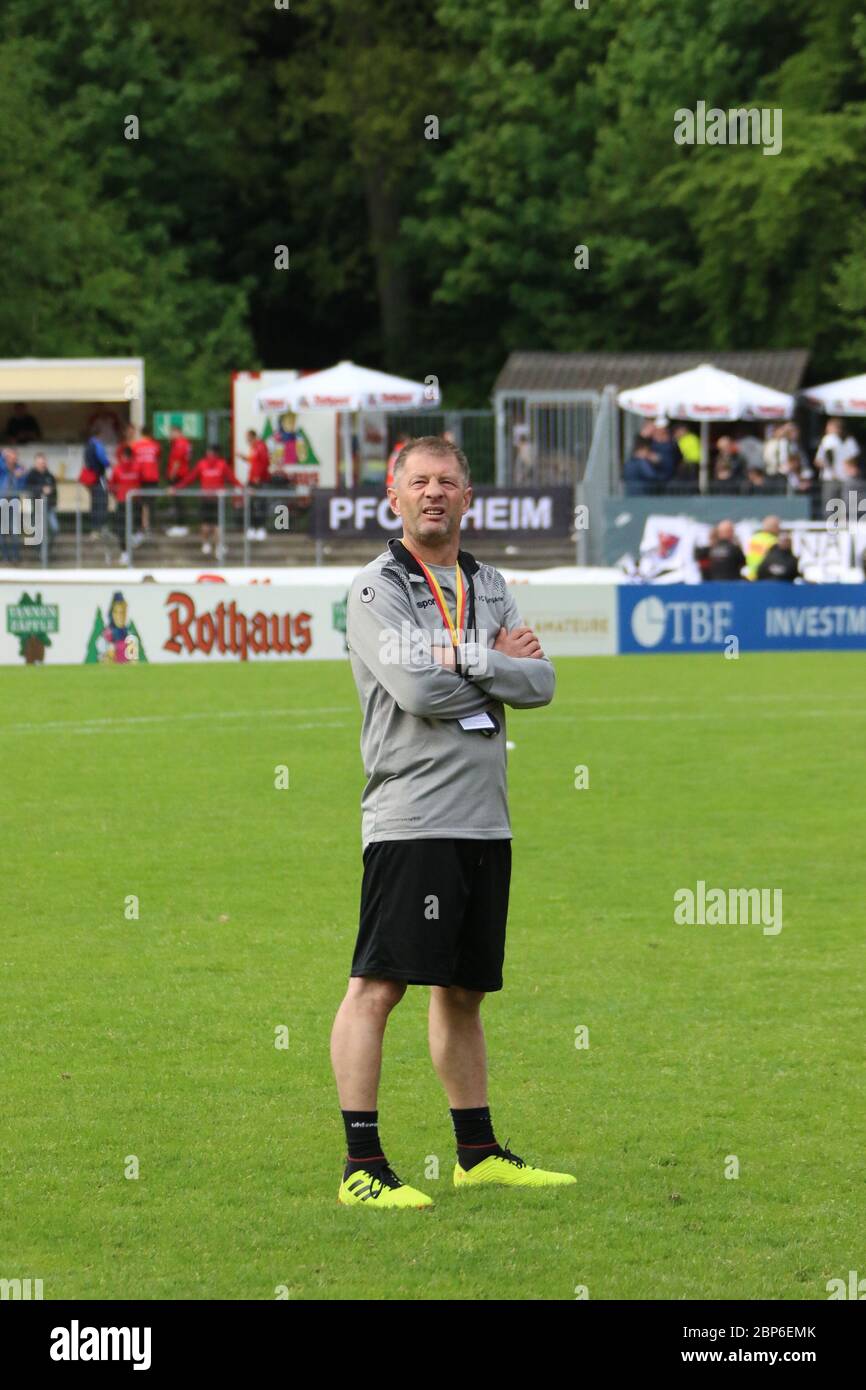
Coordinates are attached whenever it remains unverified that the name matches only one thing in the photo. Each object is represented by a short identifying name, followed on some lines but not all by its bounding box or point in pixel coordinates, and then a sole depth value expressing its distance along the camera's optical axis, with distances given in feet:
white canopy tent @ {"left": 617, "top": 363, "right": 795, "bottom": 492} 119.96
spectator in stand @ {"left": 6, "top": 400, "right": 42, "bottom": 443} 126.93
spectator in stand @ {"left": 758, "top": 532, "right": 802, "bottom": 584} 95.71
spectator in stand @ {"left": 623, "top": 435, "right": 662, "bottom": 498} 112.27
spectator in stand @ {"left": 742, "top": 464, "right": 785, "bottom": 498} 112.68
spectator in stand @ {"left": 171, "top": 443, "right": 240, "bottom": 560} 112.68
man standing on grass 20.86
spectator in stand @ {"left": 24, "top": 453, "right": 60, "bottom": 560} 109.50
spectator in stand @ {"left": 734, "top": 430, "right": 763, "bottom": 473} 125.18
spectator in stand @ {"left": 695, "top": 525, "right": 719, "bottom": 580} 101.37
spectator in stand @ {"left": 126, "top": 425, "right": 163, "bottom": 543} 116.88
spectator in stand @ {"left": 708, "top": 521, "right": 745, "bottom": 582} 99.76
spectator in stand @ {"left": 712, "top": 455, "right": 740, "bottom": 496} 112.68
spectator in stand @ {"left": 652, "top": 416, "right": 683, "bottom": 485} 113.29
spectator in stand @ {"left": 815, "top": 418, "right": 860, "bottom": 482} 116.67
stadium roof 141.28
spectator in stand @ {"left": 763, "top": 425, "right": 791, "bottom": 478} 116.06
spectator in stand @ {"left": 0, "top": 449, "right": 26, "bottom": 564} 106.93
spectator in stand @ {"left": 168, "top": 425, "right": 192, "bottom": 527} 121.29
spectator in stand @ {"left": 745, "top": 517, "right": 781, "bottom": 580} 97.45
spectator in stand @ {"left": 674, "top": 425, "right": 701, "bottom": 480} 120.06
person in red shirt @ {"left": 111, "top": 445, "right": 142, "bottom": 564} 114.79
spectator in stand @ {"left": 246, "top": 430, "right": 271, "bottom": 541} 123.13
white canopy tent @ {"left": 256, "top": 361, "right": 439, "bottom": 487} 122.21
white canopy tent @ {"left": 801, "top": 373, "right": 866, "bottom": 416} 128.26
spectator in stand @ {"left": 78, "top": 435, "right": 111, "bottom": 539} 111.14
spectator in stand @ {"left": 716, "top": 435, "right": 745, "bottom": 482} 115.65
